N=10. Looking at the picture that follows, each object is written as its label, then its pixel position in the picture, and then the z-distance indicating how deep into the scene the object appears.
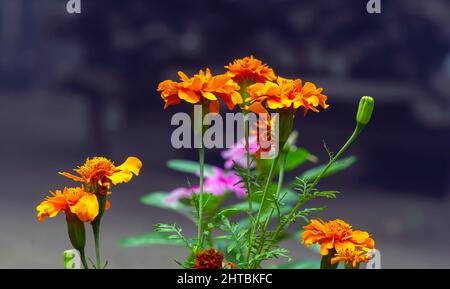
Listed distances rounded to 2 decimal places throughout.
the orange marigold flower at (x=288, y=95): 0.82
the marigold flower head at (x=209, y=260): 0.80
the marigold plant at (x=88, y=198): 0.80
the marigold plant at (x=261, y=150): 0.82
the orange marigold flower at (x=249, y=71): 0.86
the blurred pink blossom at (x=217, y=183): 1.24
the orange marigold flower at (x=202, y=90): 0.82
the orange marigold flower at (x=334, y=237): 0.83
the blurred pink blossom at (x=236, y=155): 1.28
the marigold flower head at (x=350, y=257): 0.82
